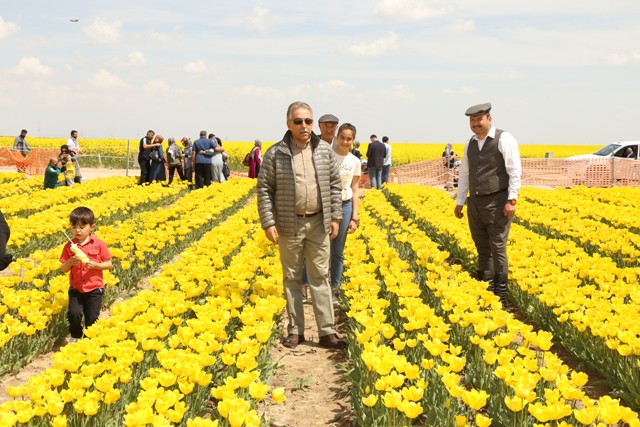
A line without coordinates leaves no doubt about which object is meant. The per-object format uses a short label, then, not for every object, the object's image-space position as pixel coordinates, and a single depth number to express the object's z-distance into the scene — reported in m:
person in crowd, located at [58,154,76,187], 16.78
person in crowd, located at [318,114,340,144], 6.17
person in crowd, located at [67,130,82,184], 18.30
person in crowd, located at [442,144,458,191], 22.62
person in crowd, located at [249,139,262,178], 19.55
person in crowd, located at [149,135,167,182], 18.30
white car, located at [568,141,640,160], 25.13
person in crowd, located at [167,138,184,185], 18.98
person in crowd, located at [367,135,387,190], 19.00
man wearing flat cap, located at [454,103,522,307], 6.36
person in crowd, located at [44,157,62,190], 16.09
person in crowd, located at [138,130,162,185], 17.92
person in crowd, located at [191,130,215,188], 17.67
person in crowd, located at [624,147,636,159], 23.96
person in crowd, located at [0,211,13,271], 4.79
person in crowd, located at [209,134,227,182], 18.58
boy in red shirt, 5.28
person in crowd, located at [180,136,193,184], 19.70
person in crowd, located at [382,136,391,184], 19.72
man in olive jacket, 5.11
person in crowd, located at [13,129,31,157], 25.74
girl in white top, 6.37
